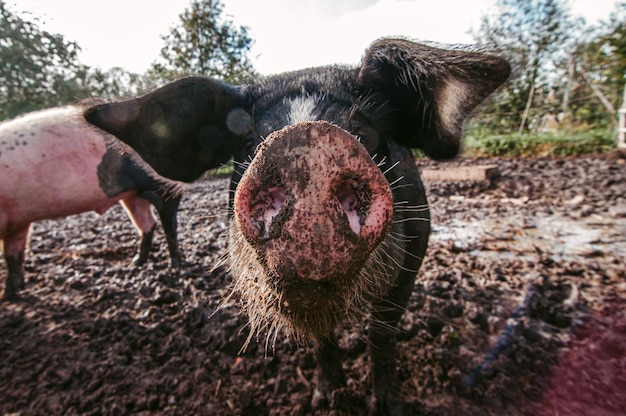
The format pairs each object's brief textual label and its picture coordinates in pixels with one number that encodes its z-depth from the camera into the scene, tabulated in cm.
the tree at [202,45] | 1477
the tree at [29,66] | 1584
